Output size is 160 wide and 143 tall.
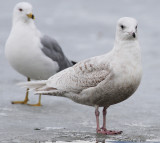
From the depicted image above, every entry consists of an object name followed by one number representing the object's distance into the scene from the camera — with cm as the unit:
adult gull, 1941
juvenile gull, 1324
